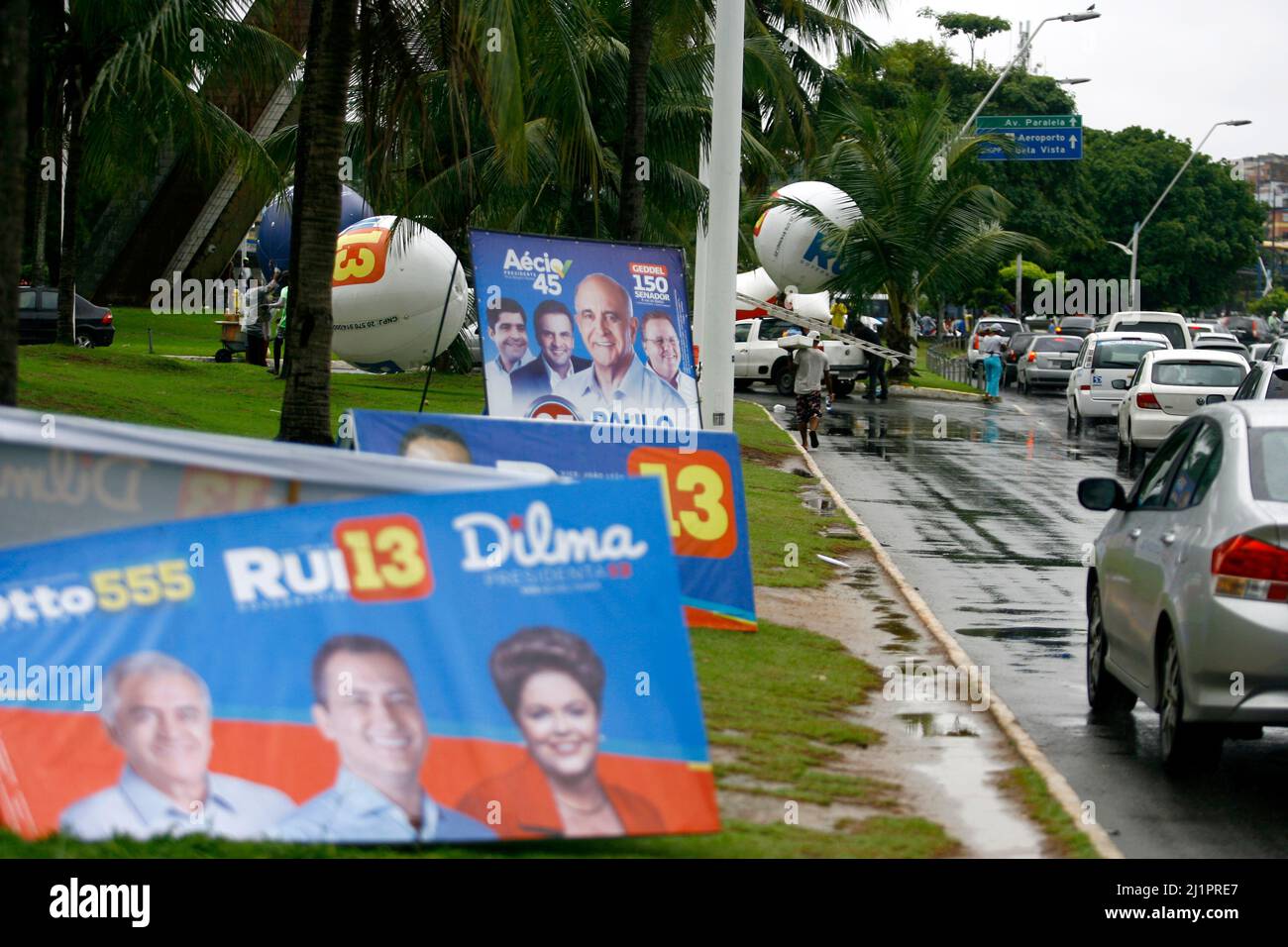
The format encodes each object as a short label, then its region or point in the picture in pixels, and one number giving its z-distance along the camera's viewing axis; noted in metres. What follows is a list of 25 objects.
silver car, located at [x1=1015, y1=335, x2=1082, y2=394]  43.78
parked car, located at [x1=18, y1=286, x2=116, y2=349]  37.66
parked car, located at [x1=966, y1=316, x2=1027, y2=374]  54.35
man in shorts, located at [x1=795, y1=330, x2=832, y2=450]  26.89
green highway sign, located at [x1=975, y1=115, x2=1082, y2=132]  50.69
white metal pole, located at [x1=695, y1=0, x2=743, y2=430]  18.17
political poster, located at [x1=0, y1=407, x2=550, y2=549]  6.79
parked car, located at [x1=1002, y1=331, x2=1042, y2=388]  49.06
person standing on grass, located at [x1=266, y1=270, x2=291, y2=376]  29.36
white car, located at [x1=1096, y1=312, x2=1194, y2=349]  42.38
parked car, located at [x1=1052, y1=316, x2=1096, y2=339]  57.81
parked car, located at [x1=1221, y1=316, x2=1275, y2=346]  69.75
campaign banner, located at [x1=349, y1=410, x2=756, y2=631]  11.12
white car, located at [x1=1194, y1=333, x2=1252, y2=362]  46.06
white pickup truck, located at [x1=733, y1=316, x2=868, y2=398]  39.94
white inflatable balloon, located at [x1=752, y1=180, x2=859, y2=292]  35.81
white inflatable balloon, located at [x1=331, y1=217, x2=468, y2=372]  26.62
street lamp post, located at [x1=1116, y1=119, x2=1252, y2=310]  70.12
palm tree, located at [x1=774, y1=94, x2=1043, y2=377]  39.88
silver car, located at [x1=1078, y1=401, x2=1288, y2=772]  7.32
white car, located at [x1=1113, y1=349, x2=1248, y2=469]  25.48
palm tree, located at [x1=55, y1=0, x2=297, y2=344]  22.95
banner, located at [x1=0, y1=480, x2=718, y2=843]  6.11
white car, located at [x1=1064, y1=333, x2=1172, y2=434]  31.98
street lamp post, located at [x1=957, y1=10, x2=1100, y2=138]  42.21
